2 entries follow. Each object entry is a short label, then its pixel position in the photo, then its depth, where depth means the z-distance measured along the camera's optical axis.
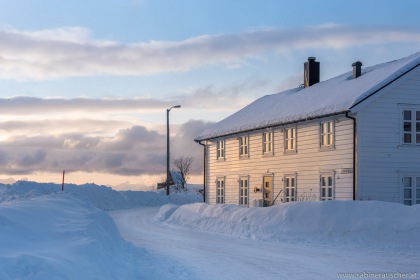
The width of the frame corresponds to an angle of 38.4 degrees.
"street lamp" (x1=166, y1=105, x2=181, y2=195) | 48.37
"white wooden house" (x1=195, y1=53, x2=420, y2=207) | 26.44
